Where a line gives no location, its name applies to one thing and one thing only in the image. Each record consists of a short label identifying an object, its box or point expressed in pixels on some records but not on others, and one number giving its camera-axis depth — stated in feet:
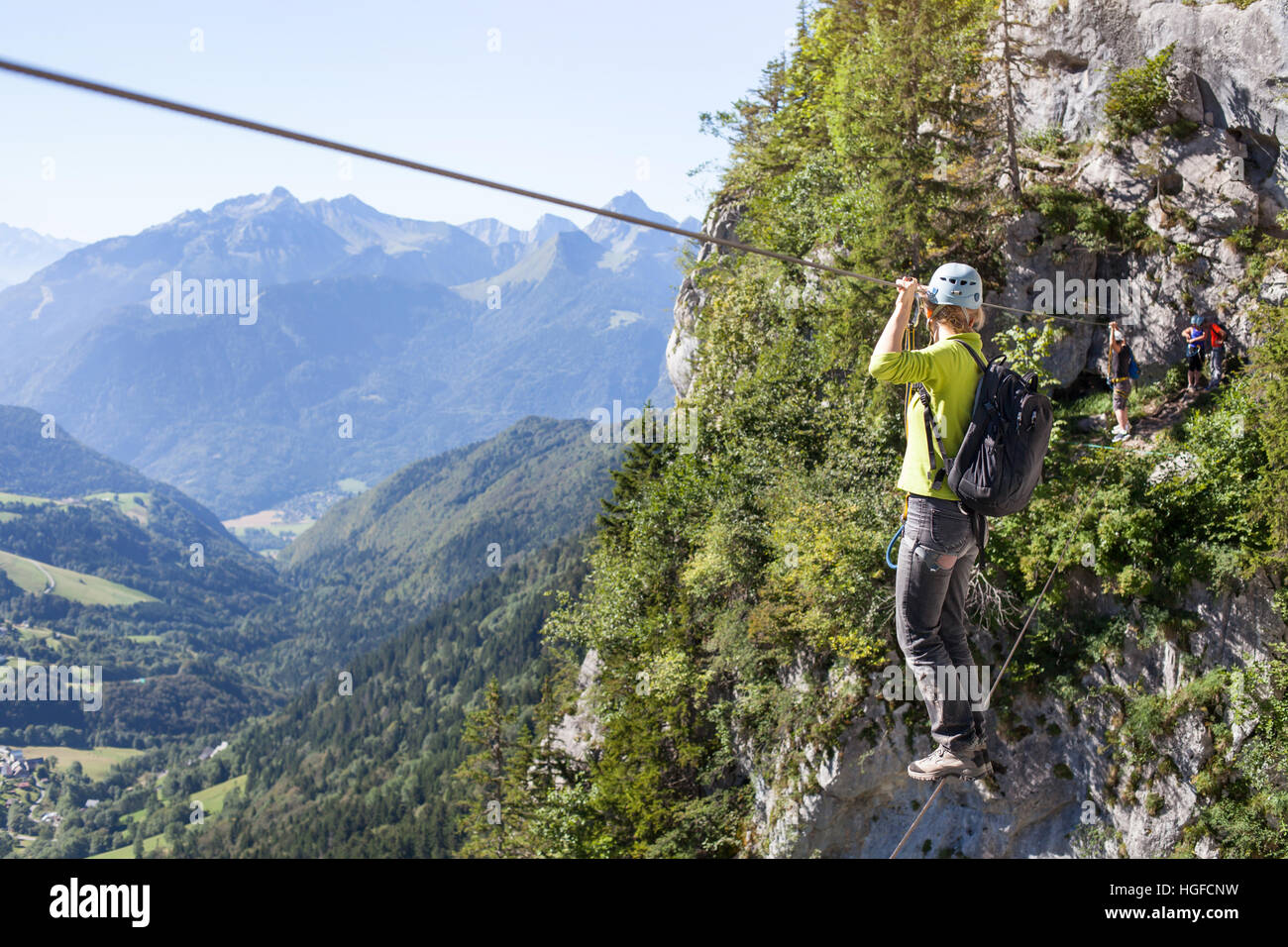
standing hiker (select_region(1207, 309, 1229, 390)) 67.10
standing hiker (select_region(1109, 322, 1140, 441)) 66.13
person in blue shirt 67.36
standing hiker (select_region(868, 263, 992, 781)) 20.21
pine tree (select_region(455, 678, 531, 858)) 152.56
